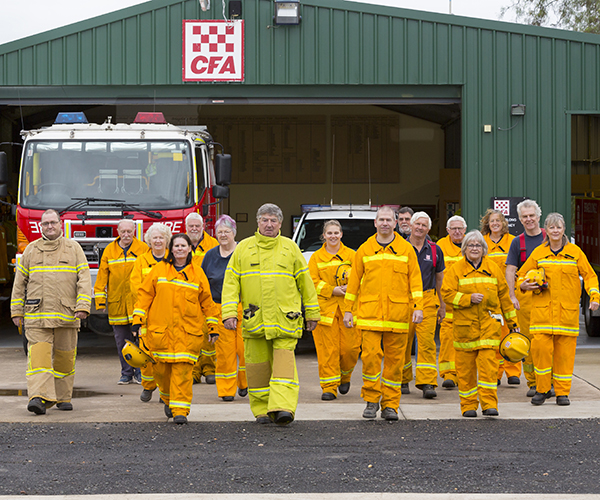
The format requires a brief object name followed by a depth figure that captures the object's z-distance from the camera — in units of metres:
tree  39.84
